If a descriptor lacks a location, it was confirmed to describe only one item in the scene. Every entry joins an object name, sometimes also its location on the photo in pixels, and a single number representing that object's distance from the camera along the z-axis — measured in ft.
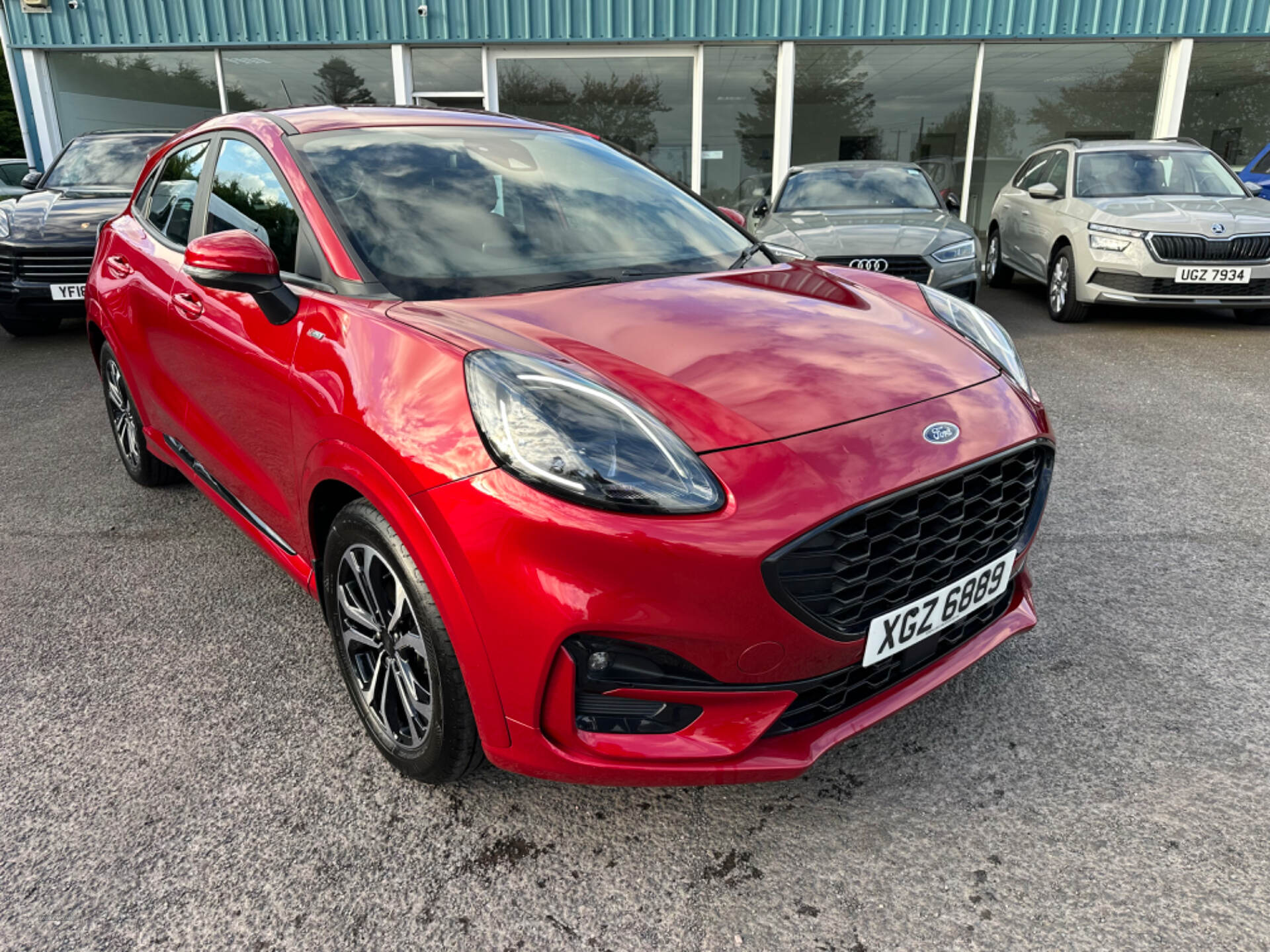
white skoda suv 21.90
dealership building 39.34
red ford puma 5.25
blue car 34.73
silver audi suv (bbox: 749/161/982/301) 21.17
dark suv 21.71
